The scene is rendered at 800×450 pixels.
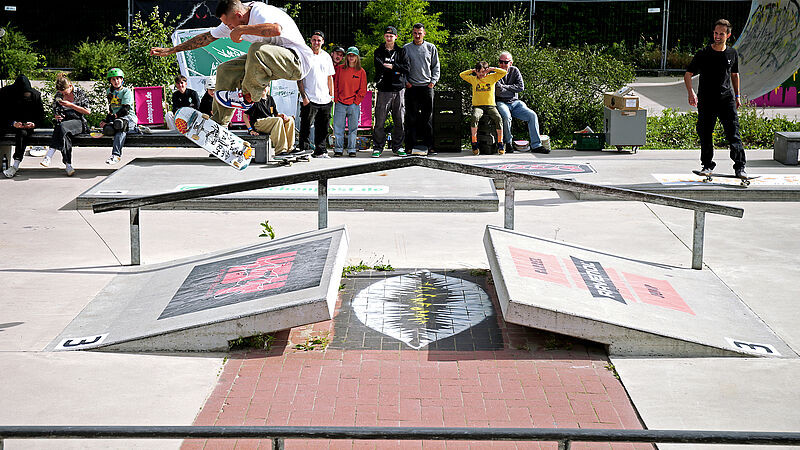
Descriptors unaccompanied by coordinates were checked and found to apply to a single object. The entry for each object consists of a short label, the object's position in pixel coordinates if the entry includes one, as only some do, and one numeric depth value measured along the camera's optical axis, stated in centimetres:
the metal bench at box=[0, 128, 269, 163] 1382
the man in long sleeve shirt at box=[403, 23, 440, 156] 1455
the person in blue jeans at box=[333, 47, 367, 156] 1469
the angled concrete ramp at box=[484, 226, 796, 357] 596
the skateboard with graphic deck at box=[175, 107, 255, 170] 802
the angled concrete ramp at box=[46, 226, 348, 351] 598
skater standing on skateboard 1125
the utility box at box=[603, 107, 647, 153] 1502
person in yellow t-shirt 1479
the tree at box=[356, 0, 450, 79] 1945
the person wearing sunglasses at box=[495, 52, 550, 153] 1514
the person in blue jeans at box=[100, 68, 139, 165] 1388
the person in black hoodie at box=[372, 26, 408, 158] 1464
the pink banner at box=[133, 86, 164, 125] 1561
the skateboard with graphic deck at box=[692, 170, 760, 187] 1162
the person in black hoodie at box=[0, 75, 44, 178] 1350
